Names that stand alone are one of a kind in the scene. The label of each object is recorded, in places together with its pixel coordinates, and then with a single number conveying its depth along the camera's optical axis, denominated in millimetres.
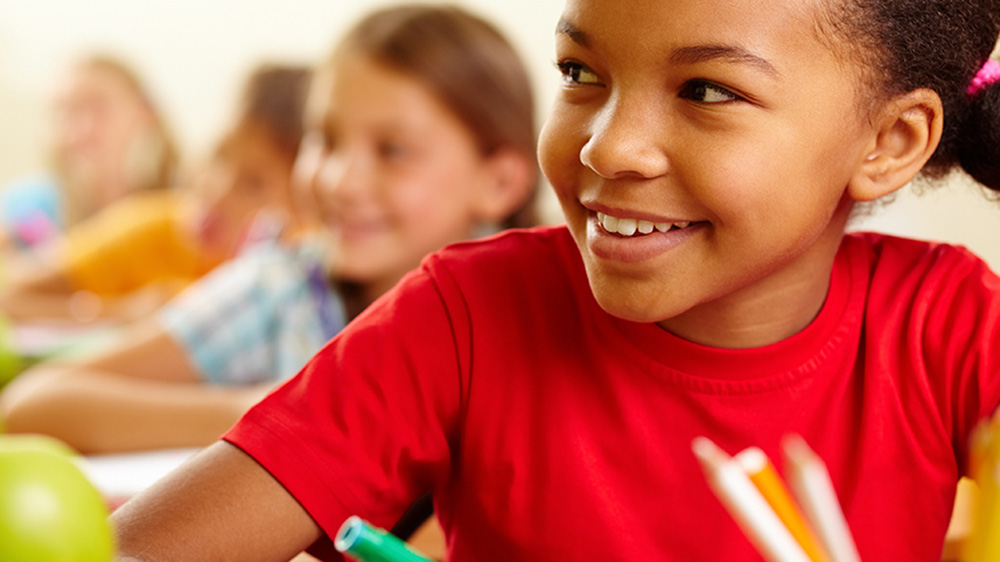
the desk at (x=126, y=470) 937
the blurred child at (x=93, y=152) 3057
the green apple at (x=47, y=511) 474
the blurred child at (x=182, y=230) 1991
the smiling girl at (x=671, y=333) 597
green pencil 404
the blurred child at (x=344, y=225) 1351
